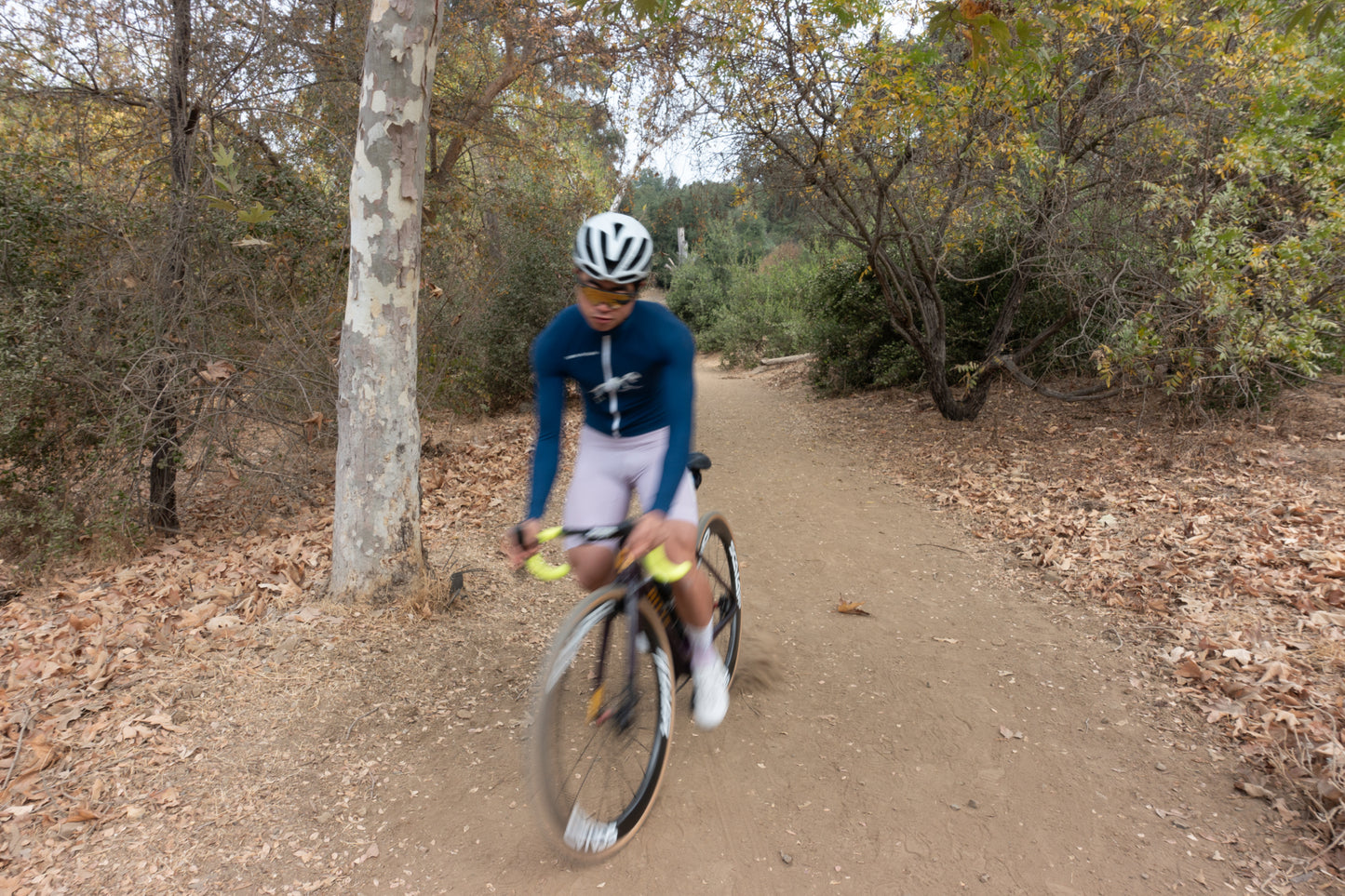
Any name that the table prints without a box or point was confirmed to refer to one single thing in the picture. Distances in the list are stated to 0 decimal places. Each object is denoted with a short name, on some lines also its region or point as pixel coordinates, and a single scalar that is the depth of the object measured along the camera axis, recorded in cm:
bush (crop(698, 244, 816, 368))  1895
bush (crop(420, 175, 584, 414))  1034
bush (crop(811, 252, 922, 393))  1261
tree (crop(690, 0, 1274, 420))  703
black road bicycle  244
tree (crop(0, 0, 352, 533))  583
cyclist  259
